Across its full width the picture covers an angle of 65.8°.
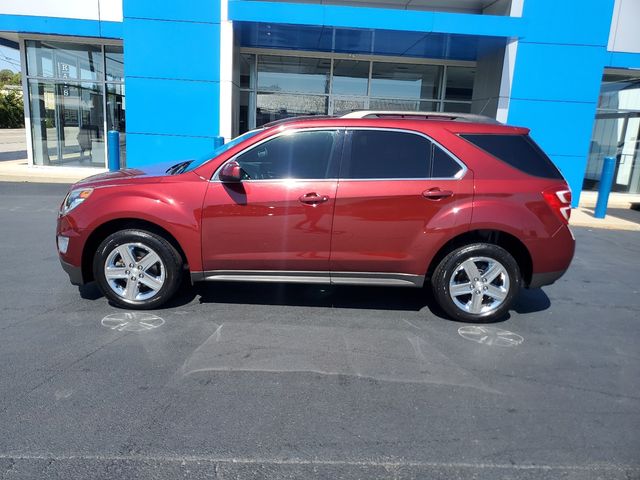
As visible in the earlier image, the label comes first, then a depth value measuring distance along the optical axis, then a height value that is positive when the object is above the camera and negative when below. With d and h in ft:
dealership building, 37.83 +5.92
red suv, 14.53 -2.37
